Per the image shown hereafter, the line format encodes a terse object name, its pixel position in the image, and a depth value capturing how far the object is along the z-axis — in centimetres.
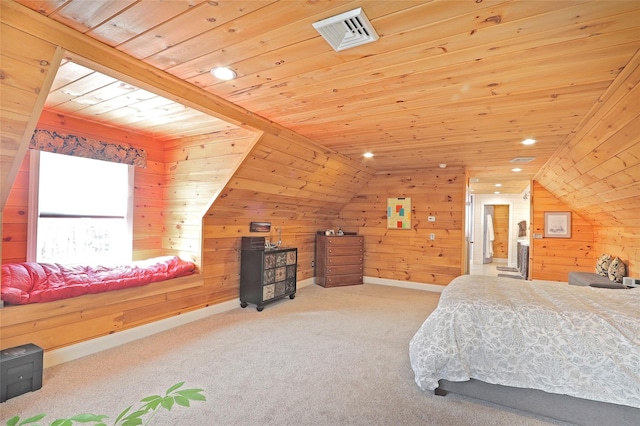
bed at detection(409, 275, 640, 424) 197
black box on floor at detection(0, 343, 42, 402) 219
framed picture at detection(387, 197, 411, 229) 618
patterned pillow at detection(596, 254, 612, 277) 504
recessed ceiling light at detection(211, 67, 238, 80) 235
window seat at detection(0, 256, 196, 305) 263
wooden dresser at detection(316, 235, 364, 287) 595
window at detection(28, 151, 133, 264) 326
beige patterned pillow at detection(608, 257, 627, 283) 461
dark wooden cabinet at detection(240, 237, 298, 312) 445
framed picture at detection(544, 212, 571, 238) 629
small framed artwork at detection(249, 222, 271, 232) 483
